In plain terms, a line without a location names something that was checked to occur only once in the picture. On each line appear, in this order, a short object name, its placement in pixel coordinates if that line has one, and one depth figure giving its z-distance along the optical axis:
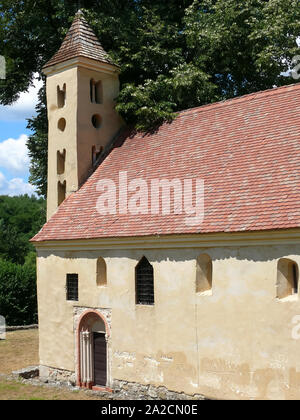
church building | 13.52
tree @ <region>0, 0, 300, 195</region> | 22.23
